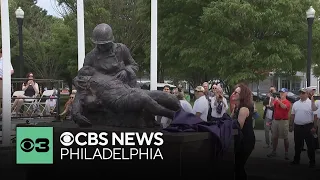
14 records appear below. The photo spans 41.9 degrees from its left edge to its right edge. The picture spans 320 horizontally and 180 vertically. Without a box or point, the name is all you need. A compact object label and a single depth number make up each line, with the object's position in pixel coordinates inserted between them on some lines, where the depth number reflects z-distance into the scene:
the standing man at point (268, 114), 11.08
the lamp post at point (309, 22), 12.38
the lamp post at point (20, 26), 13.79
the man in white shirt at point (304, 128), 8.93
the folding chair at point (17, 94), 11.68
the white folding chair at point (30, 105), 11.09
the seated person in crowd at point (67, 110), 10.78
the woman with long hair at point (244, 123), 5.88
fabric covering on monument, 5.51
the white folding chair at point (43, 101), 11.29
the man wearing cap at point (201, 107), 8.91
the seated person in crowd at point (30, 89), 11.74
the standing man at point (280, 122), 9.73
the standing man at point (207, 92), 10.52
